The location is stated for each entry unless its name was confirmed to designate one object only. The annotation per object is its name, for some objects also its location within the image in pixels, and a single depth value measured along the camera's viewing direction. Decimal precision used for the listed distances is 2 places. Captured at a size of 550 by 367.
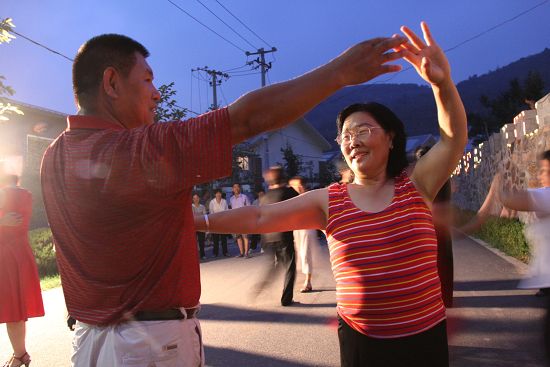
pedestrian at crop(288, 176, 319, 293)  8.75
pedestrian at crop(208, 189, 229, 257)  15.55
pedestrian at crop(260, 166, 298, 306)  7.79
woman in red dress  5.00
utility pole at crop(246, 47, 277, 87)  35.88
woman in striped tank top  2.34
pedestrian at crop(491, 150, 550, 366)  3.77
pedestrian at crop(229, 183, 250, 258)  14.67
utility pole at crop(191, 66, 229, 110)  37.22
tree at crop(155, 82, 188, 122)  20.28
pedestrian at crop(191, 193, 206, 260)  14.85
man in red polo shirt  1.36
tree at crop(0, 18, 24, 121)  7.75
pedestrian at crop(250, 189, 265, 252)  15.03
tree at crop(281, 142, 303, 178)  34.53
